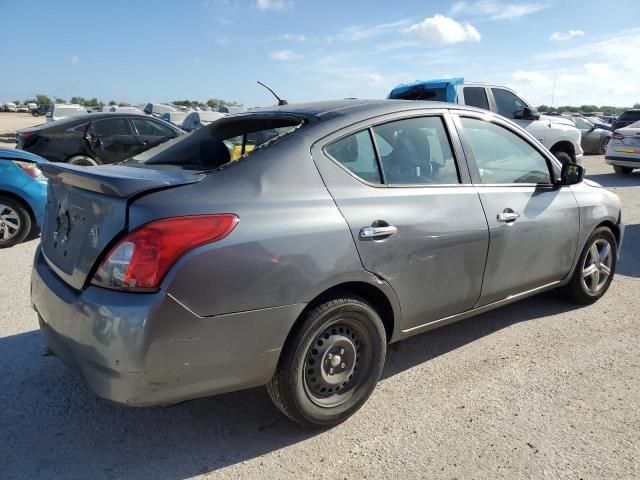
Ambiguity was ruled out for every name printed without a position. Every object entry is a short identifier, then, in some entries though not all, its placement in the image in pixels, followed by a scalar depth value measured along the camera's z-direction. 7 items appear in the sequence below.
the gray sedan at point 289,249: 2.21
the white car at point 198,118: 18.28
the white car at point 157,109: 26.39
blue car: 6.19
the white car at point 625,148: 12.40
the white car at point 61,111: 21.96
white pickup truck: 9.92
